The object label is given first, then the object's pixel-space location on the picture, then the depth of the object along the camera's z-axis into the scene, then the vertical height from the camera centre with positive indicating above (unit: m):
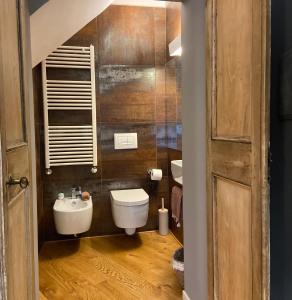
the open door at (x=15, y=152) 1.00 -0.07
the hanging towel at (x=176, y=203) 2.72 -0.72
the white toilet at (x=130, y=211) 2.83 -0.80
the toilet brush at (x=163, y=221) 3.29 -1.05
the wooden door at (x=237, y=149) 1.05 -0.08
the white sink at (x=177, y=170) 2.67 -0.38
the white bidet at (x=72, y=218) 2.77 -0.85
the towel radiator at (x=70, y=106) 3.01 +0.30
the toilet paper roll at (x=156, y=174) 3.26 -0.49
